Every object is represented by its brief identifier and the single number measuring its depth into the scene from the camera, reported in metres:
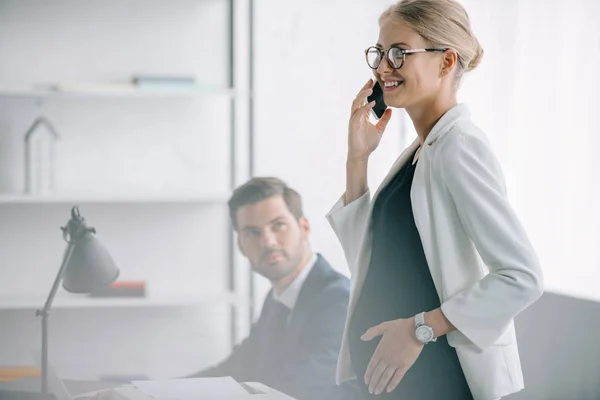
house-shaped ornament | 4.82
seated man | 3.76
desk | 2.99
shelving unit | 4.73
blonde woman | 2.69
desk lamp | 3.27
